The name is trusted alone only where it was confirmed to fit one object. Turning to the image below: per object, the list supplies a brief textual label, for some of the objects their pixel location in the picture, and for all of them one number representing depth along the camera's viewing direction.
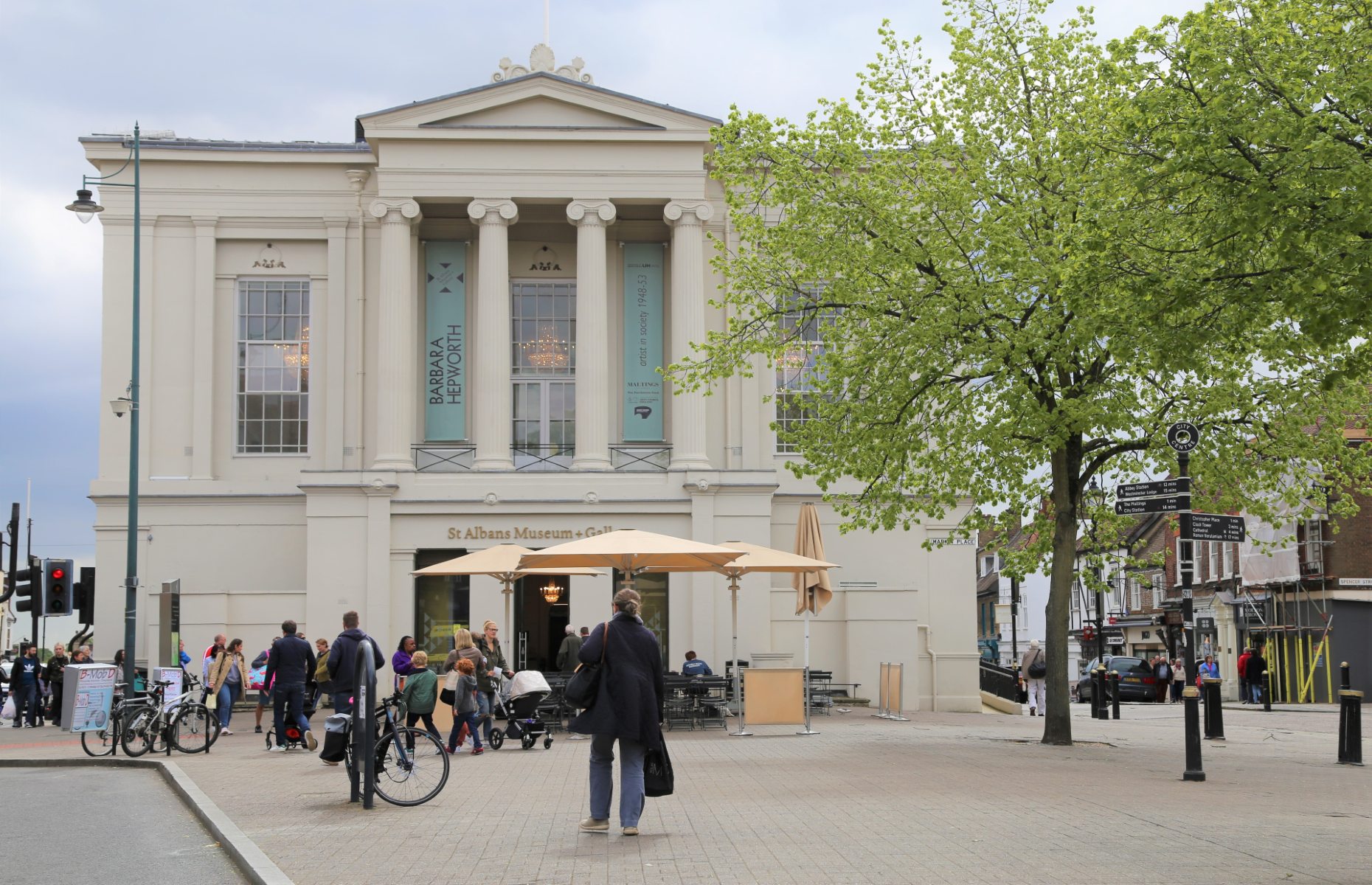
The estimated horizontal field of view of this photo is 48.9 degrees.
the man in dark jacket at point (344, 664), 15.89
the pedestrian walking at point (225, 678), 23.80
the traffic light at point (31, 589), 25.28
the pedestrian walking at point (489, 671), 20.11
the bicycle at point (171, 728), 20.20
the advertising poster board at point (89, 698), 21.44
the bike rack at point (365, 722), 12.66
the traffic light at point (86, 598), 27.58
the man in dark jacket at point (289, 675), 20.58
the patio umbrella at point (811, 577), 25.72
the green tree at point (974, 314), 19.75
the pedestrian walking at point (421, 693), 17.53
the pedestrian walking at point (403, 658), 23.62
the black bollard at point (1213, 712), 20.06
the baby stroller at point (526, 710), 19.53
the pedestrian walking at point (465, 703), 18.80
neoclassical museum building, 32.91
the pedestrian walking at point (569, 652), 26.14
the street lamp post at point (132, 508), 24.72
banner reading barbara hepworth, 35.31
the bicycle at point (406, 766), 13.26
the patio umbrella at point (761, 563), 23.95
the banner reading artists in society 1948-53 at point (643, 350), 35.75
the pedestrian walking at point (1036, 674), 30.85
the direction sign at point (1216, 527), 15.76
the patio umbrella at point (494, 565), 24.85
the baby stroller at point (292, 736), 20.88
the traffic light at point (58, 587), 26.12
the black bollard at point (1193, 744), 15.21
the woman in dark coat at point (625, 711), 10.88
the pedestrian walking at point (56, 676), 30.16
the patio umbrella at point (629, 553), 21.73
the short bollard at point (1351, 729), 18.62
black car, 47.81
